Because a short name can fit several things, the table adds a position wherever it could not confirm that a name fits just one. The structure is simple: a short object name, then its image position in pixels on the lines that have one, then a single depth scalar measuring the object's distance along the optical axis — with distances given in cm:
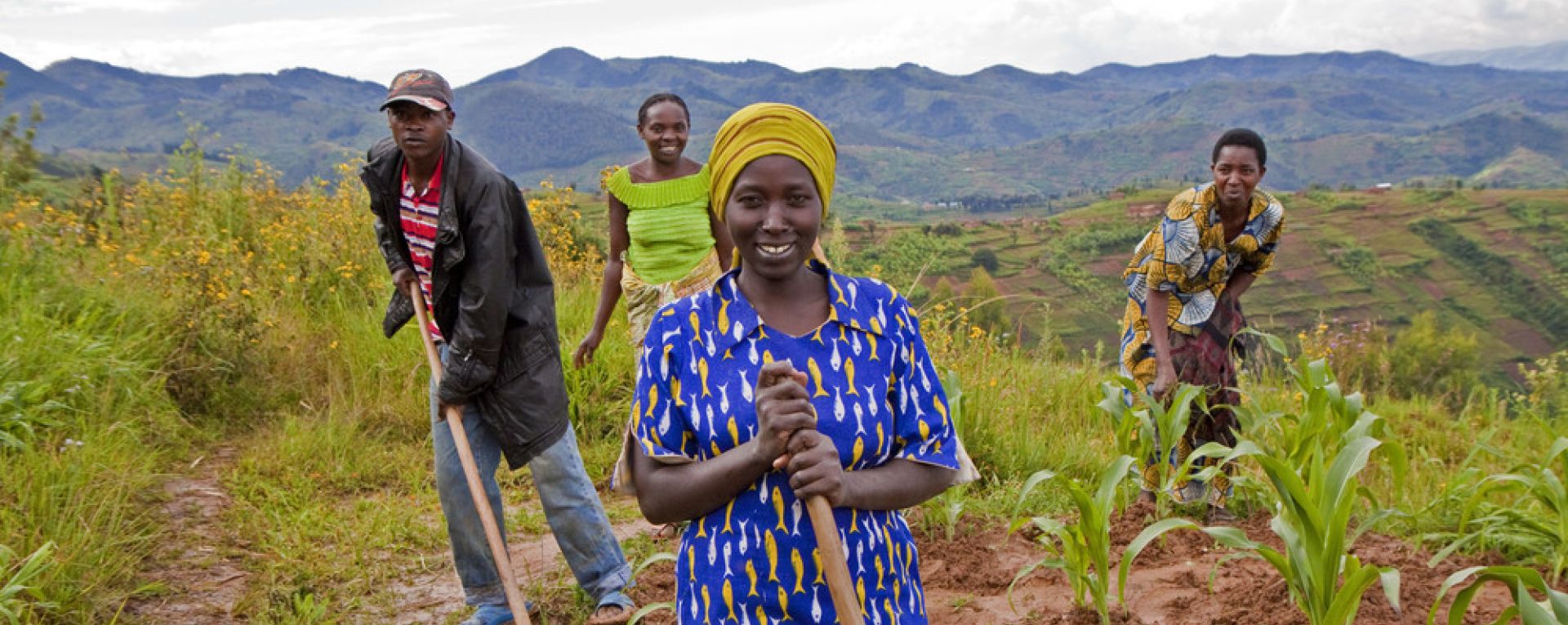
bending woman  370
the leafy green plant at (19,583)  272
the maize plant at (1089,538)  279
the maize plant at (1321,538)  238
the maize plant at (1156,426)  355
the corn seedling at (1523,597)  189
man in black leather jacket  278
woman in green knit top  420
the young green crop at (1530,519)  292
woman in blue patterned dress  142
